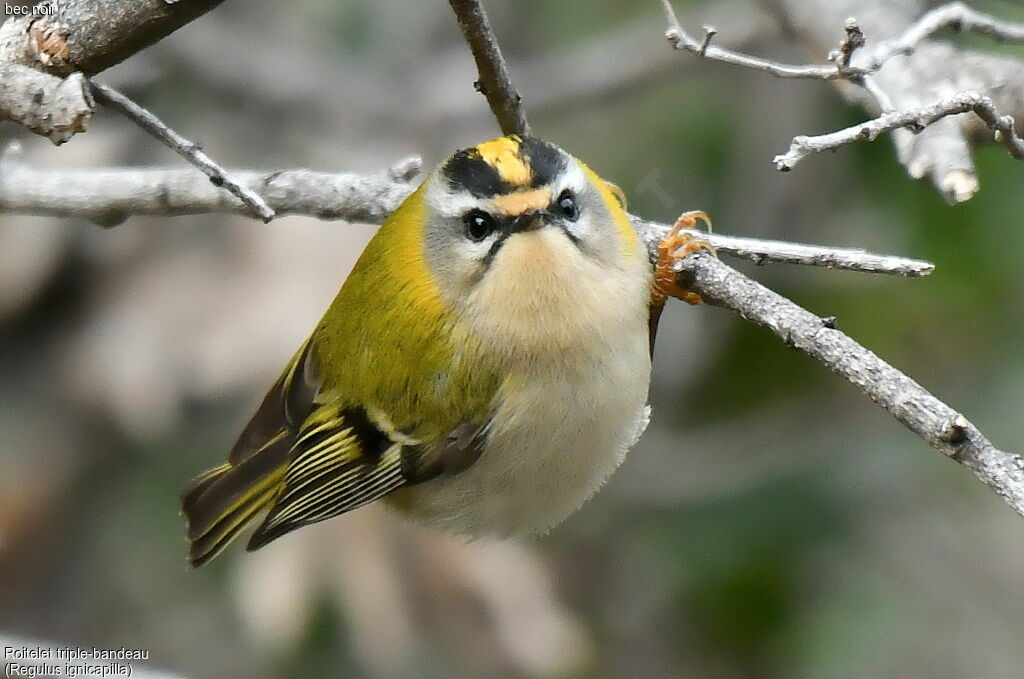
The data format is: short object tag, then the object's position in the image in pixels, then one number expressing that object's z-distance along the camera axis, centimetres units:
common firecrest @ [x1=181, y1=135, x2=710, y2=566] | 152
